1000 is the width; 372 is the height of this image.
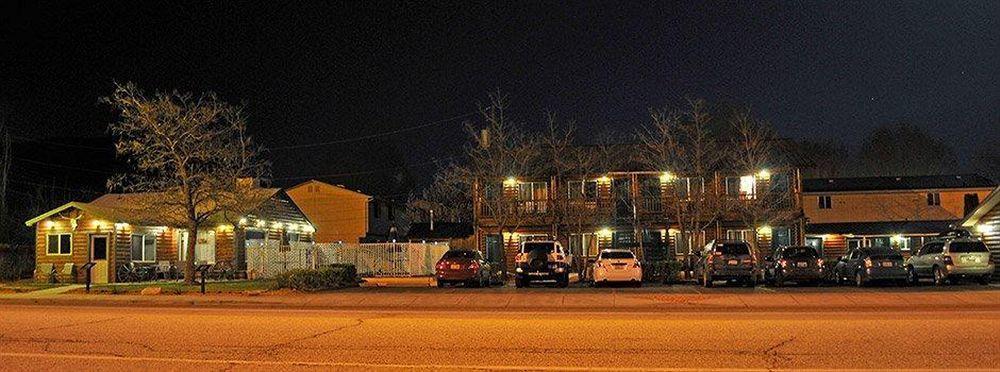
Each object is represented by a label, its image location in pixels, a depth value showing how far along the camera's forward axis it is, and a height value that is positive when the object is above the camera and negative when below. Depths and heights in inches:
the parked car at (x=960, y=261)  1162.6 -37.5
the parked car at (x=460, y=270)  1210.6 -39.2
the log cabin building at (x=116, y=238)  1461.6 +13.0
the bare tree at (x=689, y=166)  1628.9 +127.6
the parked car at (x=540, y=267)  1205.1 -37.0
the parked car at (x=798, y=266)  1185.4 -40.8
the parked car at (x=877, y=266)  1159.6 -42.2
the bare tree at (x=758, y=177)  1681.8 +110.5
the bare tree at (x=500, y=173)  1699.1 +126.8
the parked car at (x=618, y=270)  1165.7 -41.5
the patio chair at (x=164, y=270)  1518.2 -40.4
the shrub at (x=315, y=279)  1107.9 -44.7
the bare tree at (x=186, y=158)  1274.6 +125.0
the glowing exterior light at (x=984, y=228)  1341.0 +3.6
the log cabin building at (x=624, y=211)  1721.2 +50.2
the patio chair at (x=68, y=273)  1442.9 -40.8
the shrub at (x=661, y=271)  1312.7 -49.2
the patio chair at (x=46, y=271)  1437.5 -37.6
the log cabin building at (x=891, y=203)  2226.9 +73.7
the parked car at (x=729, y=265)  1170.0 -37.7
